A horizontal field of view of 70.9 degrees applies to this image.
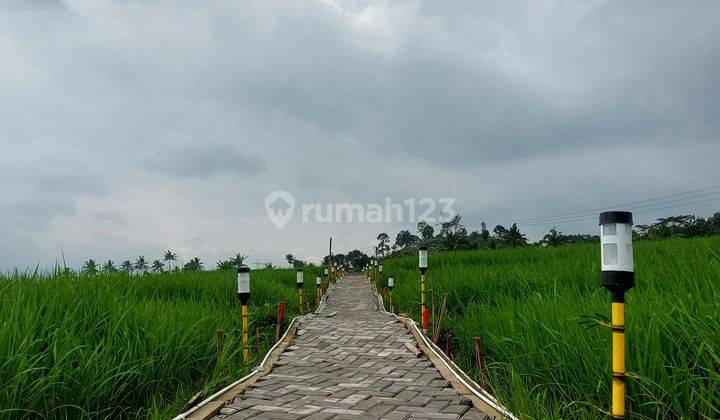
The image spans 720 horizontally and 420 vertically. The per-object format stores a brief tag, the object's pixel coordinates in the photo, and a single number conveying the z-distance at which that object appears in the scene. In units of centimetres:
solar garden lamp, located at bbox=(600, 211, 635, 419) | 276
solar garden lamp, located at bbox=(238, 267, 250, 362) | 657
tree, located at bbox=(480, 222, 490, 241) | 5515
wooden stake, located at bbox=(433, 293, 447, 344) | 759
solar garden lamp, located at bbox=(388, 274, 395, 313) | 1411
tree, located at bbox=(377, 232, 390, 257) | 8336
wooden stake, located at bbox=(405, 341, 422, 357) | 672
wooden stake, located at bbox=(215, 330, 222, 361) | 550
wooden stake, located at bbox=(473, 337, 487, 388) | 506
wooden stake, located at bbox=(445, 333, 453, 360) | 672
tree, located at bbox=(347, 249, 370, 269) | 8190
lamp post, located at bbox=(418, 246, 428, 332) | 978
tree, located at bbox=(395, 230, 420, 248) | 9178
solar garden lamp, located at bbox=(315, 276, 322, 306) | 1556
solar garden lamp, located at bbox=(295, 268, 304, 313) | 1294
